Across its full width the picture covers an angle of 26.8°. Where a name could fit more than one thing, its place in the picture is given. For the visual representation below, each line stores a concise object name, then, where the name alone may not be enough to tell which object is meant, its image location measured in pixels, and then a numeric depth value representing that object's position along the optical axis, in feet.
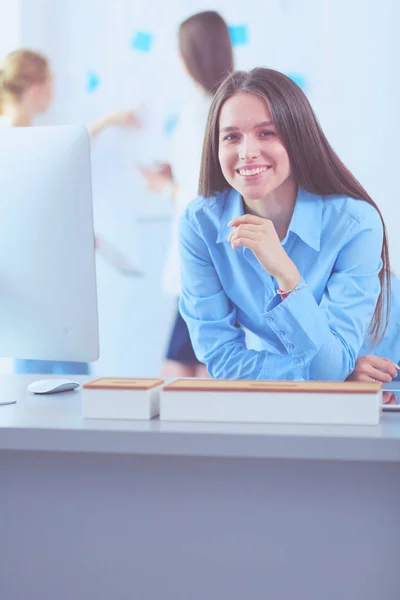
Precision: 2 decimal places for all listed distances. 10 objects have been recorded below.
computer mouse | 5.03
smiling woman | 5.75
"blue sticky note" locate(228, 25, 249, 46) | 11.57
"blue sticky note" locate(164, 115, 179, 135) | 11.86
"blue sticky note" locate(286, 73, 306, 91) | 11.49
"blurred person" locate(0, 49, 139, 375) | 11.38
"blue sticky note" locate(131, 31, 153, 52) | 11.95
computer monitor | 4.32
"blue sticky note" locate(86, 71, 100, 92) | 12.17
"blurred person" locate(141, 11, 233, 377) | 11.28
